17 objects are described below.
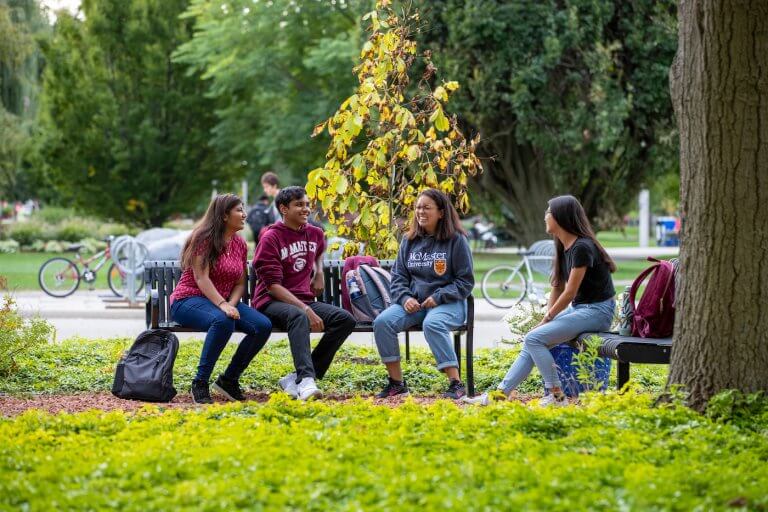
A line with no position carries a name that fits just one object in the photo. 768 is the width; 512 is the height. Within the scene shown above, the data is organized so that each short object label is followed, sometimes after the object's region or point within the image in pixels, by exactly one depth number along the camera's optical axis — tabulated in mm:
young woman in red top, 15992
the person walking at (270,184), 28203
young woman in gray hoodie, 16250
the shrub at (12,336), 17703
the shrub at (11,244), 74575
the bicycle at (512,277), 36312
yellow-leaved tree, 19672
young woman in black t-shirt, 15078
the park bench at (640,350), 13828
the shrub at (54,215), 97800
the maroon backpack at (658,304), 14008
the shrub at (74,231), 83375
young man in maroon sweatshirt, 16297
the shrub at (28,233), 83000
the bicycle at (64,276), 39969
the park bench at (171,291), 16531
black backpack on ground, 15461
